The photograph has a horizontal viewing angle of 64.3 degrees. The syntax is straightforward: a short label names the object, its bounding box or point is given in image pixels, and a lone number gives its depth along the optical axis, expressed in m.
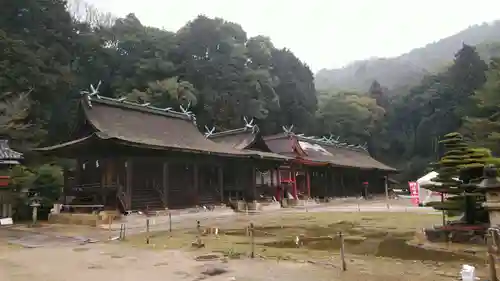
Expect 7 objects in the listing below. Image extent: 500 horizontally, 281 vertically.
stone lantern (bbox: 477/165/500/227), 9.98
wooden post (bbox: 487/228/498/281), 5.74
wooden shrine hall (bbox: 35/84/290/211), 21.34
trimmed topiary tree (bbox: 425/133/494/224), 11.54
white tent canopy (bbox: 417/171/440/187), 27.49
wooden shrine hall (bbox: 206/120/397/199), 32.91
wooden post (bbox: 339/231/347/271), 7.66
